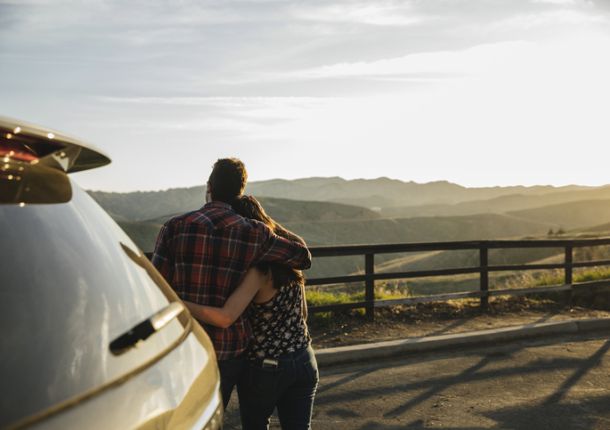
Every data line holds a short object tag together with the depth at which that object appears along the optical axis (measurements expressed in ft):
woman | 10.96
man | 10.48
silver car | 4.36
